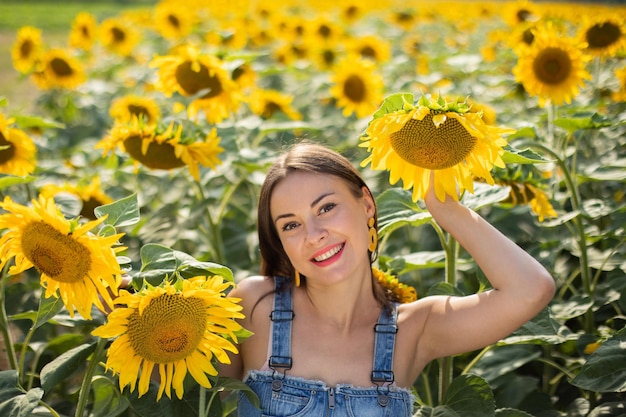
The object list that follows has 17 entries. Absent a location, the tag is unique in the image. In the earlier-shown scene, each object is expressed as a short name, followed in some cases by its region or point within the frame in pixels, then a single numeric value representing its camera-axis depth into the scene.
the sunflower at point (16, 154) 2.19
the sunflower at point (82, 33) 4.91
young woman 1.68
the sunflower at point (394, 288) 1.92
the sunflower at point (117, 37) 4.82
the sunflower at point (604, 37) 2.83
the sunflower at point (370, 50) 4.51
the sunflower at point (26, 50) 4.14
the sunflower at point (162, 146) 2.14
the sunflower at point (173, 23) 4.51
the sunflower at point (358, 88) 3.49
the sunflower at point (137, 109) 3.04
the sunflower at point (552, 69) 2.48
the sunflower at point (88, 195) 2.39
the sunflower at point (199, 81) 2.49
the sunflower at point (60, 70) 4.06
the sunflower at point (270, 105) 3.53
